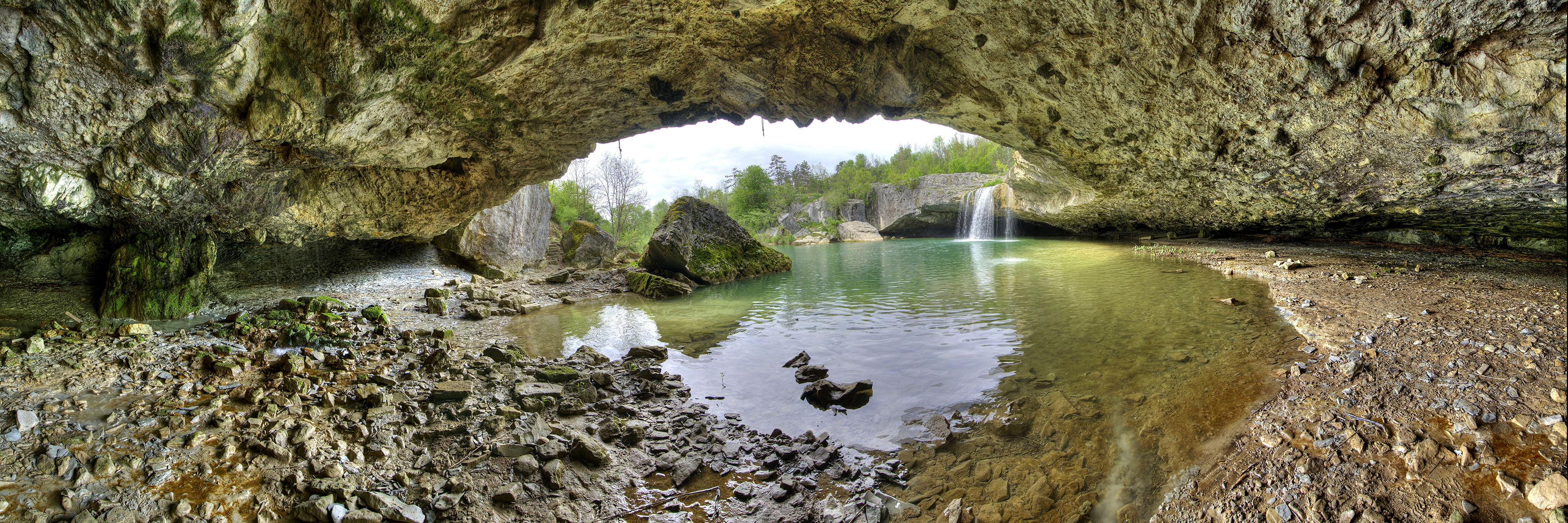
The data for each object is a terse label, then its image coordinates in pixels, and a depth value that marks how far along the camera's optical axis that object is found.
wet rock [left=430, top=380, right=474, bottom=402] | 4.18
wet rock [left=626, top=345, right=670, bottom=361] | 6.06
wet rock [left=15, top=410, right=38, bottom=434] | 2.94
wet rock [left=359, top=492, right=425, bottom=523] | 2.57
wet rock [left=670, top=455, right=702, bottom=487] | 3.20
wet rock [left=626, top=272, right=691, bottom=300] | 11.62
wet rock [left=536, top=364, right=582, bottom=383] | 4.96
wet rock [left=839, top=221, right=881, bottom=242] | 40.59
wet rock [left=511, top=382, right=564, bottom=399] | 4.36
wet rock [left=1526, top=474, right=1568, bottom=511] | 2.18
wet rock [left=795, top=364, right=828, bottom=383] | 5.16
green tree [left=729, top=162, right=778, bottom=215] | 51.94
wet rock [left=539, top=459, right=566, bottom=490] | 2.98
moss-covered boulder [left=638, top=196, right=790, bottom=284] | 13.35
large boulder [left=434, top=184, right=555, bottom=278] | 12.94
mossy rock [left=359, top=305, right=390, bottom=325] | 7.25
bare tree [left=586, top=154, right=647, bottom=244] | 28.91
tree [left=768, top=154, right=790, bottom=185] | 65.94
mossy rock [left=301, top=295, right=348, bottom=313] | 7.24
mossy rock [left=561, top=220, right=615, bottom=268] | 18.77
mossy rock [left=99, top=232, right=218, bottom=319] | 6.22
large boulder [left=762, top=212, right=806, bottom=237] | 46.69
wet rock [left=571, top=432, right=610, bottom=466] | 3.24
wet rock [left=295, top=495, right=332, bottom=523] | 2.53
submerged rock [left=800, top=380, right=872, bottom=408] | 4.44
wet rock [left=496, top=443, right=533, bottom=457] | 3.26
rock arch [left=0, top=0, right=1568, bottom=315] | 4.12
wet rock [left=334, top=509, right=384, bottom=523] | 2.50
